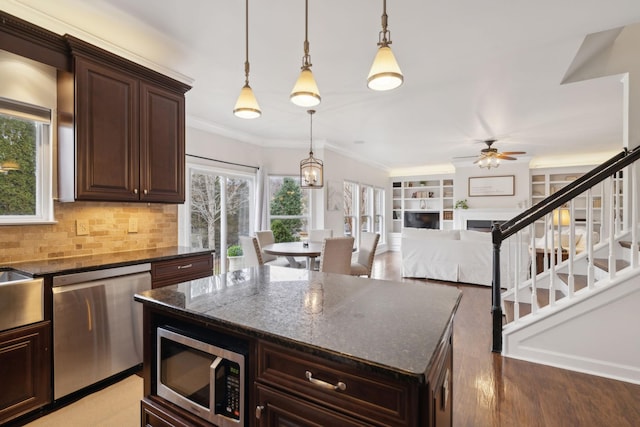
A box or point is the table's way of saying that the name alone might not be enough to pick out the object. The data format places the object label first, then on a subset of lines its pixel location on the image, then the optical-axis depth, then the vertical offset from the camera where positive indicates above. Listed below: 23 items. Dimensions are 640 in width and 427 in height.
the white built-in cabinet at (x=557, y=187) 7.46 +0.65
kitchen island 0.85 -0.41
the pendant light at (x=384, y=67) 1.41 +0.68
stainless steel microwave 1.13 -0.66
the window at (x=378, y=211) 8.84 +0.04
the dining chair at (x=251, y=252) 4.16 -0.55
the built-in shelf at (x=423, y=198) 9.19 +0.45
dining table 3.77 -0.49
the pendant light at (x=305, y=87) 1.59 +0.66
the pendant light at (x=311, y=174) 4.59 +0.59
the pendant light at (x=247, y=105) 1.86 +0.66
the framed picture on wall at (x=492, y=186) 7.82 +0.69
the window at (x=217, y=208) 4.55 +0.07
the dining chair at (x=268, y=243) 4.80 -0.50
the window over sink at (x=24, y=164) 2.21 +0.38
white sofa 4.93 -0.74
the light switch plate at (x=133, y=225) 2.91 -0.12
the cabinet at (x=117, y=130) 2.27 +0.69
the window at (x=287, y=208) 5.89 +0.09
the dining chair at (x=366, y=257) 4.29 -0.65
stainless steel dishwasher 1.97 -0.79
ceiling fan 5.77 +1.06
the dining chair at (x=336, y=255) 3.61 -0.52
